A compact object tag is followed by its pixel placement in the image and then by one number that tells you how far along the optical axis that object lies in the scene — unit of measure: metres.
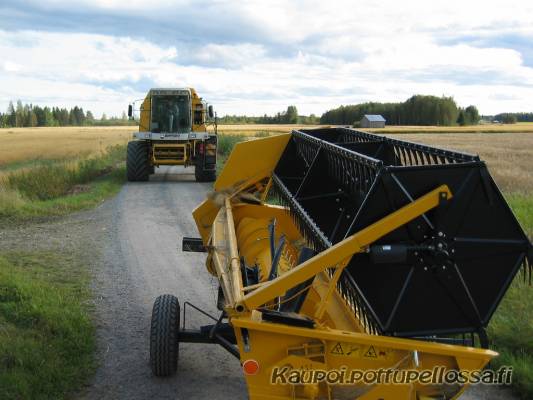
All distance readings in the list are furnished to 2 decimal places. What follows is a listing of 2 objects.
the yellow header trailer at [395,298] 3.58
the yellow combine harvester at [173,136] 19.78
